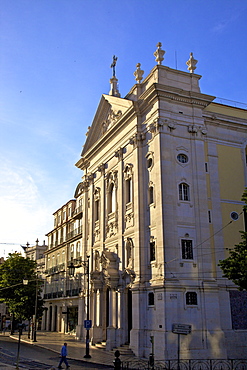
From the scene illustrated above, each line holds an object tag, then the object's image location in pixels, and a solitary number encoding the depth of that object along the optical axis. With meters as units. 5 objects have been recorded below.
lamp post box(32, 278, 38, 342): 41.61
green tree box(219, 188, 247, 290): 22.34
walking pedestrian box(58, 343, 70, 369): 23.97
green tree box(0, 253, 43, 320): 47.81
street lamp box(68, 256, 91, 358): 29.35
